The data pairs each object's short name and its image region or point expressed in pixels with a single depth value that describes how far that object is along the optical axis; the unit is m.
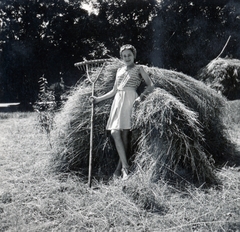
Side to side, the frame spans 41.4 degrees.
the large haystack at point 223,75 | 8.81
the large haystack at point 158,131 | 3.63
